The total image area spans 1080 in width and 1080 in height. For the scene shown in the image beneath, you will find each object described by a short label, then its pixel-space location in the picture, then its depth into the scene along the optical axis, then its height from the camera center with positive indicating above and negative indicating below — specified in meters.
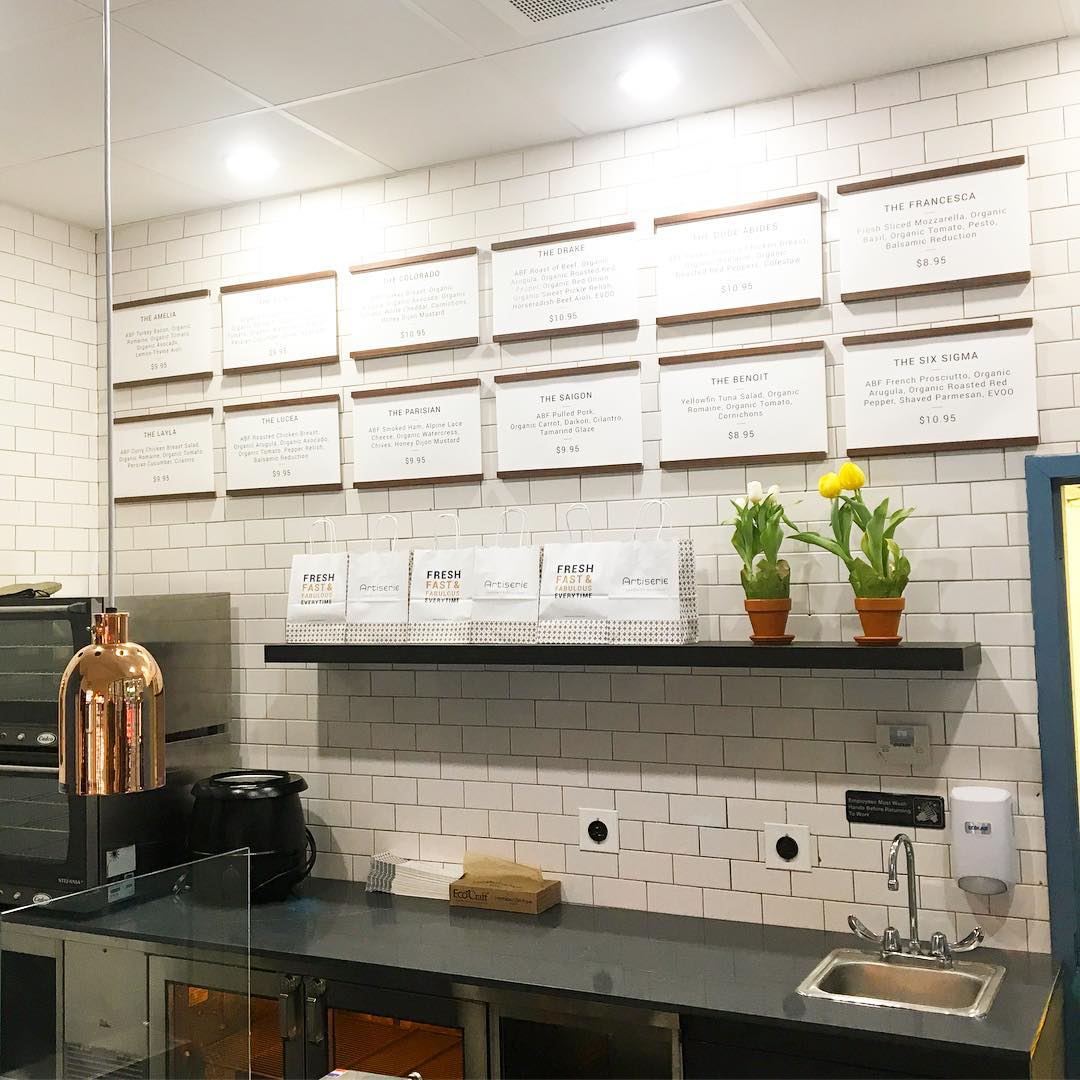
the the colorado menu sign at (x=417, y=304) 3.46 +0.90
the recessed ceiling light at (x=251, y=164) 3.41 +1.32
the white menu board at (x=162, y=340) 3.89 +0.90
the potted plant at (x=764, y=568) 2.84 +0.06
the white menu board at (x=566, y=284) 3.25 +0.89
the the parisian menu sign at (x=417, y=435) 3.45 +0.50
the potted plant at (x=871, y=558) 2.71 +0.08
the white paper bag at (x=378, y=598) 3.30 +0.01
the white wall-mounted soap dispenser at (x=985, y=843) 2.65 -0.58
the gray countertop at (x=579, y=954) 2.23 -0.86
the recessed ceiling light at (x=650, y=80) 2.87 +1.30
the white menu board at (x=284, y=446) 3.66 +0.50
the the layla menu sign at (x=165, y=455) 3.87 +0.51
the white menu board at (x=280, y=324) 3.68 +0.90
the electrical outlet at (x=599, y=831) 3.20 -0.65
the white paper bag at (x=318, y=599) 3.38 +0.01
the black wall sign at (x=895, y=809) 2.83 -0.54
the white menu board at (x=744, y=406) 3.00 +0.50
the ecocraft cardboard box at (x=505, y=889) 3.15 -0.79
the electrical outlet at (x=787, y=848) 2.96 -0.65
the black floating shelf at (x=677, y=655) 2.62 -0.15
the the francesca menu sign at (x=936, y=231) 2.79 +0.88
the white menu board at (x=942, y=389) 2.77 +0.49
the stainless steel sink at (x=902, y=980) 2.58 -0.88
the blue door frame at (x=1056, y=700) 2.67 -0.26
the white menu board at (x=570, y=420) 3.23 +0.50
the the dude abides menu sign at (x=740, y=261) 3.02 +0.88
